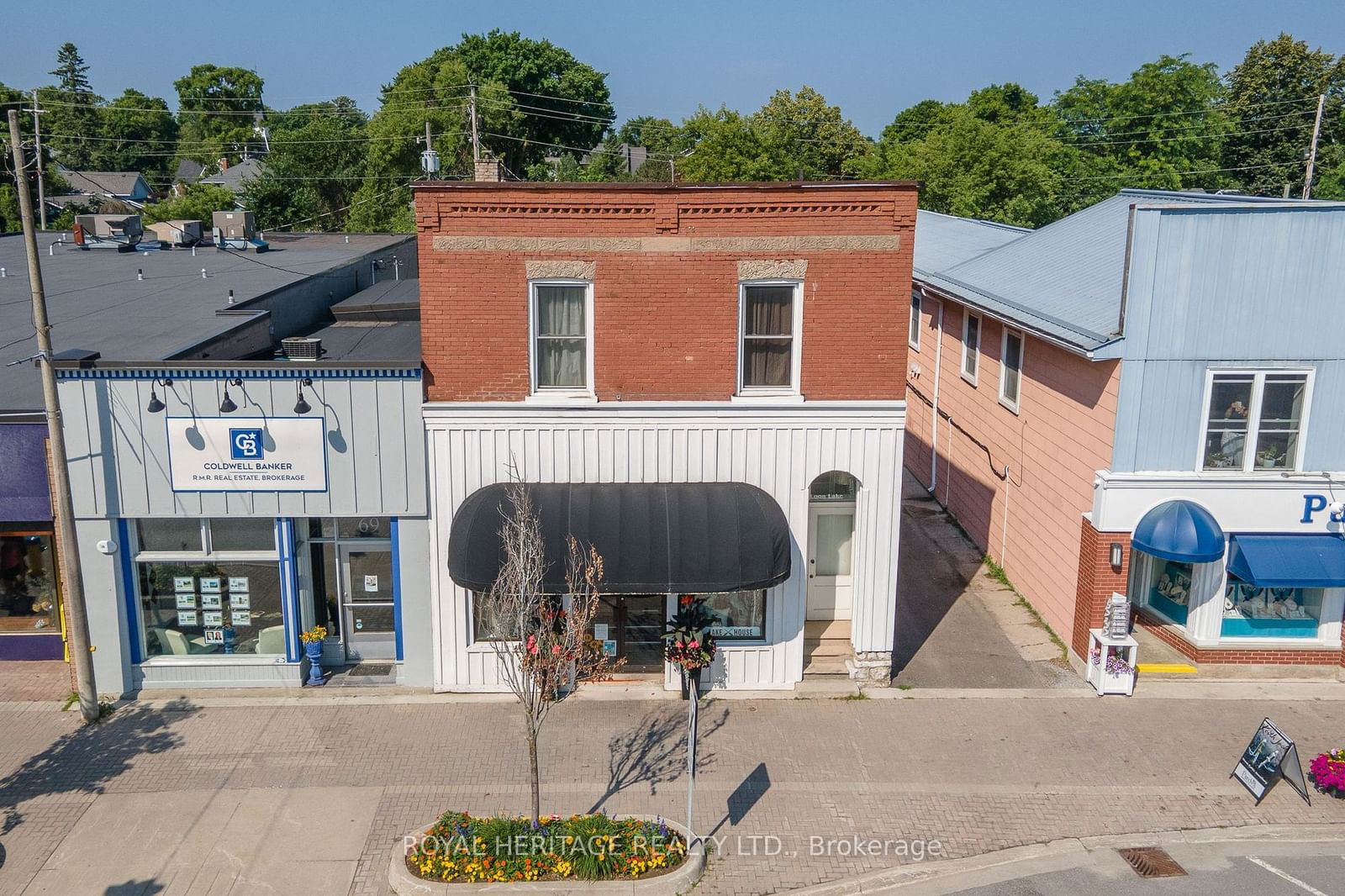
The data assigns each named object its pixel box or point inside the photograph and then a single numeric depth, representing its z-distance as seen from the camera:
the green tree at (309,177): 60.56
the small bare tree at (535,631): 10.82
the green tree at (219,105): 122.69
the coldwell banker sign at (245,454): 14.73
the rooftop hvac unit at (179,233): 32.25
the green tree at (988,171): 46.00
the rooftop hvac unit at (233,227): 32.38
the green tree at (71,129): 100.12
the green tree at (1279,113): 57.22
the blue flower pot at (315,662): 15.51
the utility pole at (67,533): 13.66
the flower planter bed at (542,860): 10.93
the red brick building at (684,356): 14.41
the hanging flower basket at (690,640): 13.43
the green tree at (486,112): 62.72
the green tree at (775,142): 52.31
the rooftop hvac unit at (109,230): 32.03
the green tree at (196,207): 51.34
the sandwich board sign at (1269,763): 12.71
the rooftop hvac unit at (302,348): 15.34
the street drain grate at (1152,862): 11.52
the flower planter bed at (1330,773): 12.84
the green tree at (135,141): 107.44
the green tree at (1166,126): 53.59
